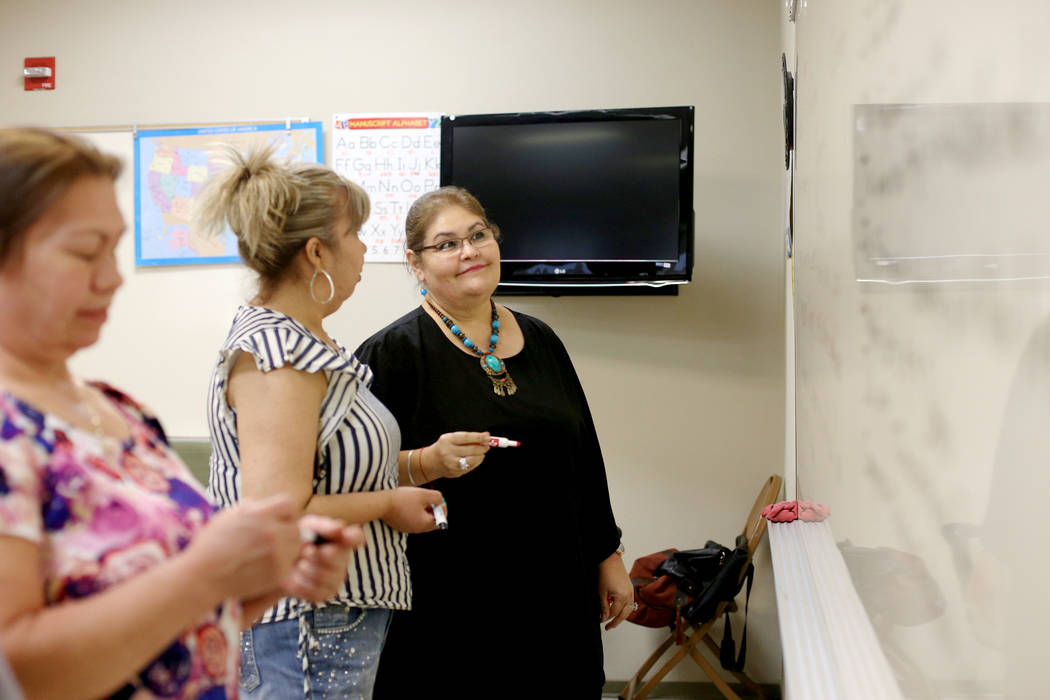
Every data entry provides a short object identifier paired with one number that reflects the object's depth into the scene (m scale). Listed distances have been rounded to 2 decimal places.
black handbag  2.74
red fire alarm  3.42
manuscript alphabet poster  3.23
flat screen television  2.79
